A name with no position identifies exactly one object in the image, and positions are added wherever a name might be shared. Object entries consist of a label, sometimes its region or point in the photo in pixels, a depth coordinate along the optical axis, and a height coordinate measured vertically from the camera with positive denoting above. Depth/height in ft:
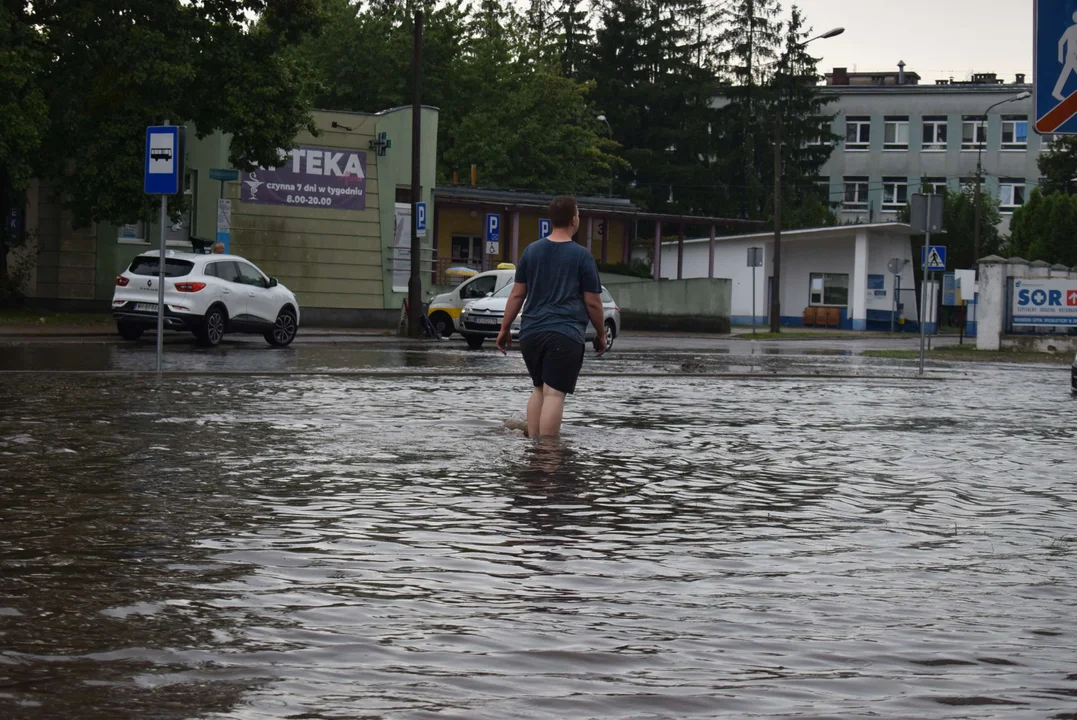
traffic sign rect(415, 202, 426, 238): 122.83 +6.46
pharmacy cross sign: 147.43 +14.48
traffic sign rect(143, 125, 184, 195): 63.21 +5.44
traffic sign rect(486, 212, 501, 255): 153.28 +7.27
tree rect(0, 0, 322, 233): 112.06 +15.36
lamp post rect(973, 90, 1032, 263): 226.58 +12.98
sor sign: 127.34 +1.26
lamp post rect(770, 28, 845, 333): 177.27 +9.02
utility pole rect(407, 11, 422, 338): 119.44 +10.16
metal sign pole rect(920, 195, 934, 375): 84.12 +1.39
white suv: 90.99 +0.06
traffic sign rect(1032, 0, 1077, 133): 29.43 +4.82
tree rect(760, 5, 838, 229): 297.33 +37.48
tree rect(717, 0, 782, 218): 297.74 +39.41
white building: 235.61 +6.33
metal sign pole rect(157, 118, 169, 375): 61.44 +0.16
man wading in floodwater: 37.60 +0.15
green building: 131.03 +6.35
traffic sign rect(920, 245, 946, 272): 109.47 +4.00
